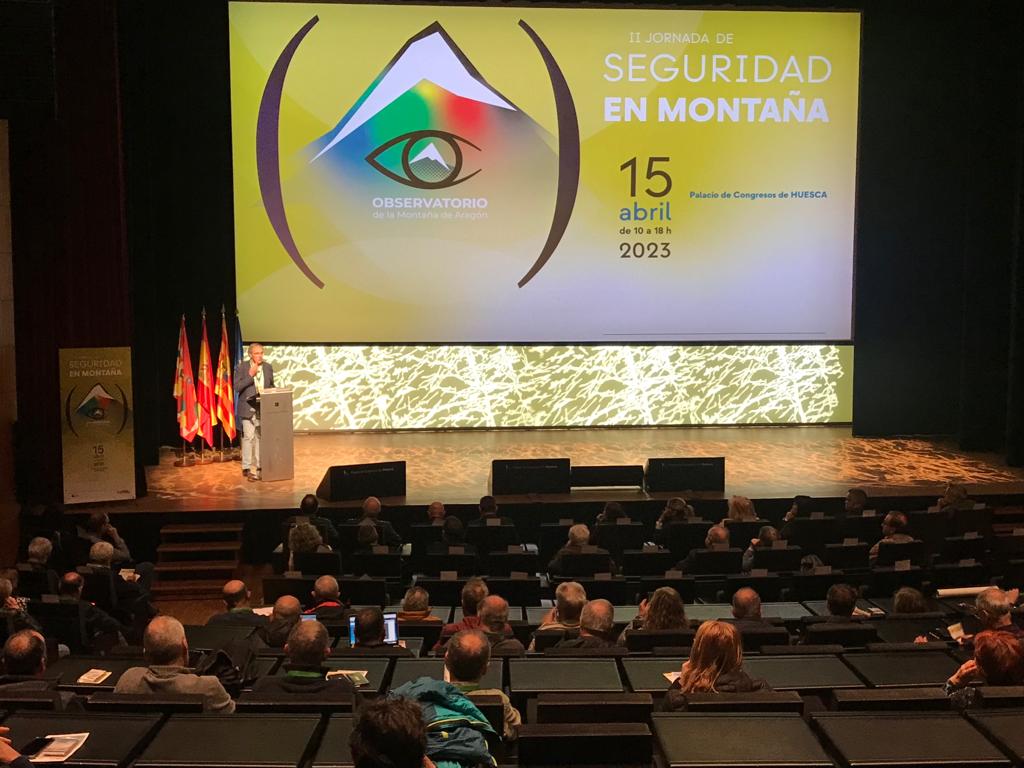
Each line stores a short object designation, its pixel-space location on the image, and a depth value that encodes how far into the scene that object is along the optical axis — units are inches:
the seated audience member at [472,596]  222.7
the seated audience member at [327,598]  228.2
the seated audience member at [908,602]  226.7
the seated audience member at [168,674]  154.5
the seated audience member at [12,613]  215.9
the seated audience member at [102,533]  309.9
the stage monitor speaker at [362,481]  363.3
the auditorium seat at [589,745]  113.4
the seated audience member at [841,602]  222.4
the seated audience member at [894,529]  299.6
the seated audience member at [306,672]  148.8
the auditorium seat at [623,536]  314.3
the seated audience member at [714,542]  286.4
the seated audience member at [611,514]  325.5
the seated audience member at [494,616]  200.8
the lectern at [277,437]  390.3
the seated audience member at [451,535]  301.4
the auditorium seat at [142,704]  127.3
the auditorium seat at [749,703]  128.3
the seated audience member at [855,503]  328.5
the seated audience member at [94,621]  246.2
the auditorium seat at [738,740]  105.1
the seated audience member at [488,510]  322.3
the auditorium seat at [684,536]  312.0
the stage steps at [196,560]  345.4
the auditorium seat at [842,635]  205.0
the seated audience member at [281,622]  206.2
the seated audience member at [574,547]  286.0
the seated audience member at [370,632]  192.1
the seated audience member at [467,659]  147.1
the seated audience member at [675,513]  325.4
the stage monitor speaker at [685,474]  374.6
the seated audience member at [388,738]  91.1
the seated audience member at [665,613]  204.2
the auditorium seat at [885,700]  132.2
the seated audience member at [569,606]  209.5
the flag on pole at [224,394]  451.5
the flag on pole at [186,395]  443.8
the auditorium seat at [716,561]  284.0
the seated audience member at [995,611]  197.5
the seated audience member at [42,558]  273.1
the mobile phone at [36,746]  108.6
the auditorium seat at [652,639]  196.5
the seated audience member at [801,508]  337.6
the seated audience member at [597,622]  196.4
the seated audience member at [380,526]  319.9
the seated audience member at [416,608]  226.7
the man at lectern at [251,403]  394.3
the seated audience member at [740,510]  320.5
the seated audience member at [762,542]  293.9
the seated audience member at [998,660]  157.4
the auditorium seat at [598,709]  127.5
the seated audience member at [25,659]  164.6
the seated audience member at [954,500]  334.0
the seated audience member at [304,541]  284.0
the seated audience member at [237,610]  228.7
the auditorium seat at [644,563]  288.0
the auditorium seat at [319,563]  281.4
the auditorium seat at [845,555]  297.1
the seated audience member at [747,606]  216.2
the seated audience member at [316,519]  315.6
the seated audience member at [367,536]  299.3
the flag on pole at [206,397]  447.8
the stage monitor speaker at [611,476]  375.9
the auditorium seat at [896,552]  295.6
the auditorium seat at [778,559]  289.9
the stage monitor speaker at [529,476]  370.6
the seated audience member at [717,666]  151.1
